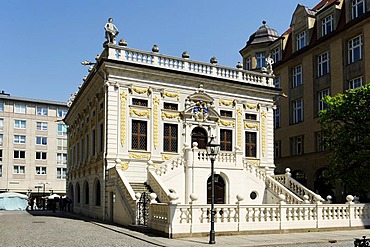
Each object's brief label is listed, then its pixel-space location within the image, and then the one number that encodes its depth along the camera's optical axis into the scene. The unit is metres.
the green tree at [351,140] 26.50
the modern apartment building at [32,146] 74.94
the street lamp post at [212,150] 17.79
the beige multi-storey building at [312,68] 36.41
